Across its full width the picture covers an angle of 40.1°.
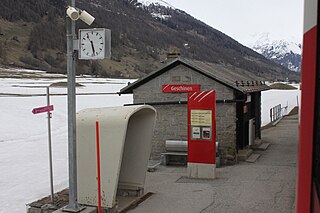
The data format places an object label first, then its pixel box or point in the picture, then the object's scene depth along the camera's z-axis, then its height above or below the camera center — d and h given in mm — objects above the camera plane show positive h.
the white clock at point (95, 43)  7021 +699
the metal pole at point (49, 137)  7996 -925
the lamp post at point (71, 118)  7344 -533
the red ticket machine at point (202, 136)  10758 -1222
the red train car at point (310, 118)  2270 -169
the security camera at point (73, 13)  6930 +1158
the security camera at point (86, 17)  7078 +1117
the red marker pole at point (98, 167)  6869 -1312
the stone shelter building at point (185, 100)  12742 -398
